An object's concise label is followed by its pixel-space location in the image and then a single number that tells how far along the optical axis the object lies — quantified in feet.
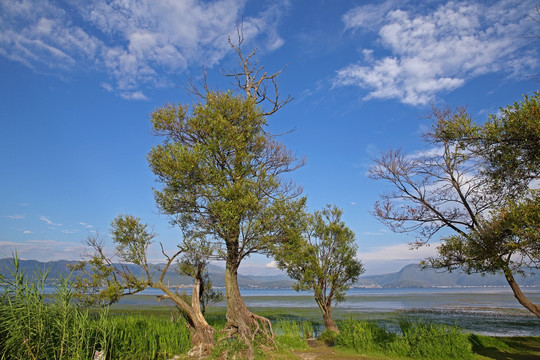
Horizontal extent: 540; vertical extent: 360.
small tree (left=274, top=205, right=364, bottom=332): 71.26
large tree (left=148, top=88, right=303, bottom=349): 48.49
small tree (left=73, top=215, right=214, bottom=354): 47.32
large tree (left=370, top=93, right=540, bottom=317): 29.40
